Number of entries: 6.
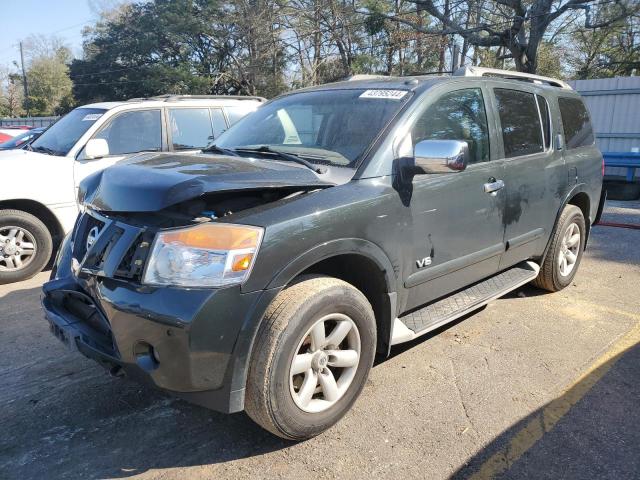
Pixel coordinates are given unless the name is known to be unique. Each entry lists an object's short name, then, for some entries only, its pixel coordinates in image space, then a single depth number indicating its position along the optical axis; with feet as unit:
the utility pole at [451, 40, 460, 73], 77.30
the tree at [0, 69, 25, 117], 209.15
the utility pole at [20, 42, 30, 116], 181.43
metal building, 45.29
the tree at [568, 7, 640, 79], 93.71
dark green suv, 7.71
